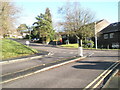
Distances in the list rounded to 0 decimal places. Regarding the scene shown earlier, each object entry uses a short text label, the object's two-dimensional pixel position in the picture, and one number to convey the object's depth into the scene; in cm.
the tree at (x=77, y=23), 3008
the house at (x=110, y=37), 3142
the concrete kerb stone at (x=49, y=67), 692
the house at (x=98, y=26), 3083
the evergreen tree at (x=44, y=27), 4728
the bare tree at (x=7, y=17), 2026
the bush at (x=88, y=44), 3150
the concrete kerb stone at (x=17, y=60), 1206
